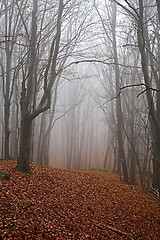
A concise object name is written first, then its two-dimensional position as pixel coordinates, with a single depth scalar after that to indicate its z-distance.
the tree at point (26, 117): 8.08
